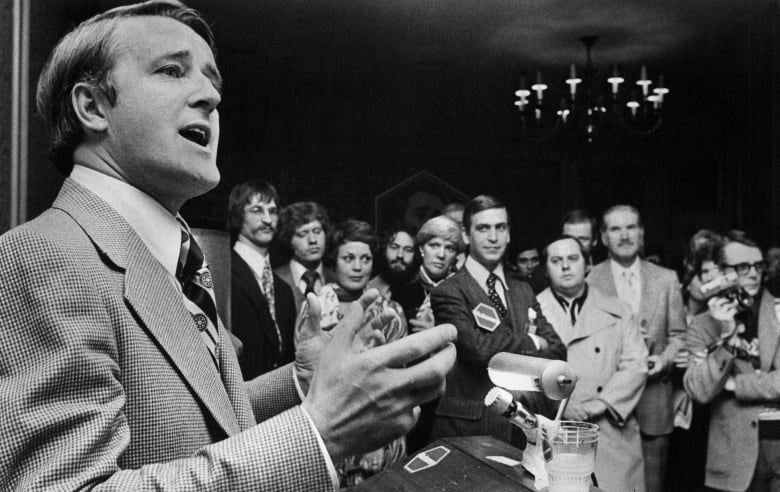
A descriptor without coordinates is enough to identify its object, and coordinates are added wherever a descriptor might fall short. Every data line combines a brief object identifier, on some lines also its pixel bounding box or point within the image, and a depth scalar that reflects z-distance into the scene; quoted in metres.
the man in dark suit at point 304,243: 3.25
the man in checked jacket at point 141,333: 0.93
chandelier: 3.48
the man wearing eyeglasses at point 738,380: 3.34
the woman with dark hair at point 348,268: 3.29
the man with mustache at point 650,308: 3.46
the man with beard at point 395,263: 3.35
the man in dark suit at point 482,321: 3.17
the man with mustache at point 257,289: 3.13
